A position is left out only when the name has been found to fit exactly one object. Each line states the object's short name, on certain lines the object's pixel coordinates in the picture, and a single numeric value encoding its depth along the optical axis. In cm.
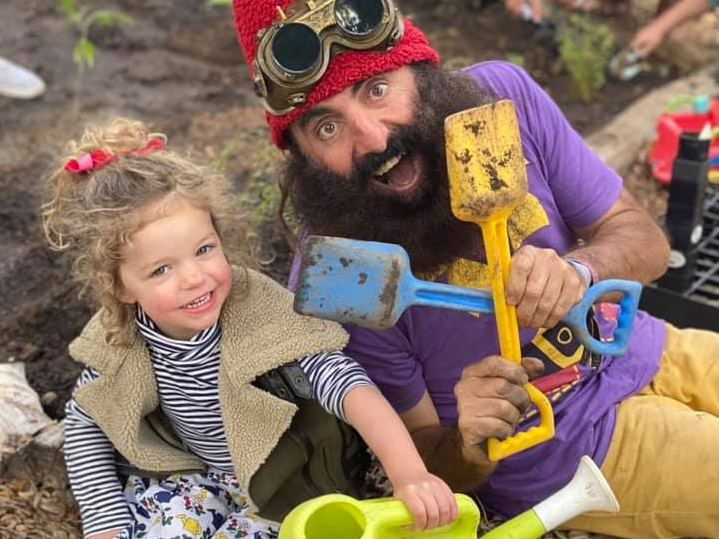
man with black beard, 192
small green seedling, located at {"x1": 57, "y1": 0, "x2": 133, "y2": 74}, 391
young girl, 191
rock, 240
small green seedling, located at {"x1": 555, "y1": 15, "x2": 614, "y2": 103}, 430
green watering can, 157
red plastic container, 363
